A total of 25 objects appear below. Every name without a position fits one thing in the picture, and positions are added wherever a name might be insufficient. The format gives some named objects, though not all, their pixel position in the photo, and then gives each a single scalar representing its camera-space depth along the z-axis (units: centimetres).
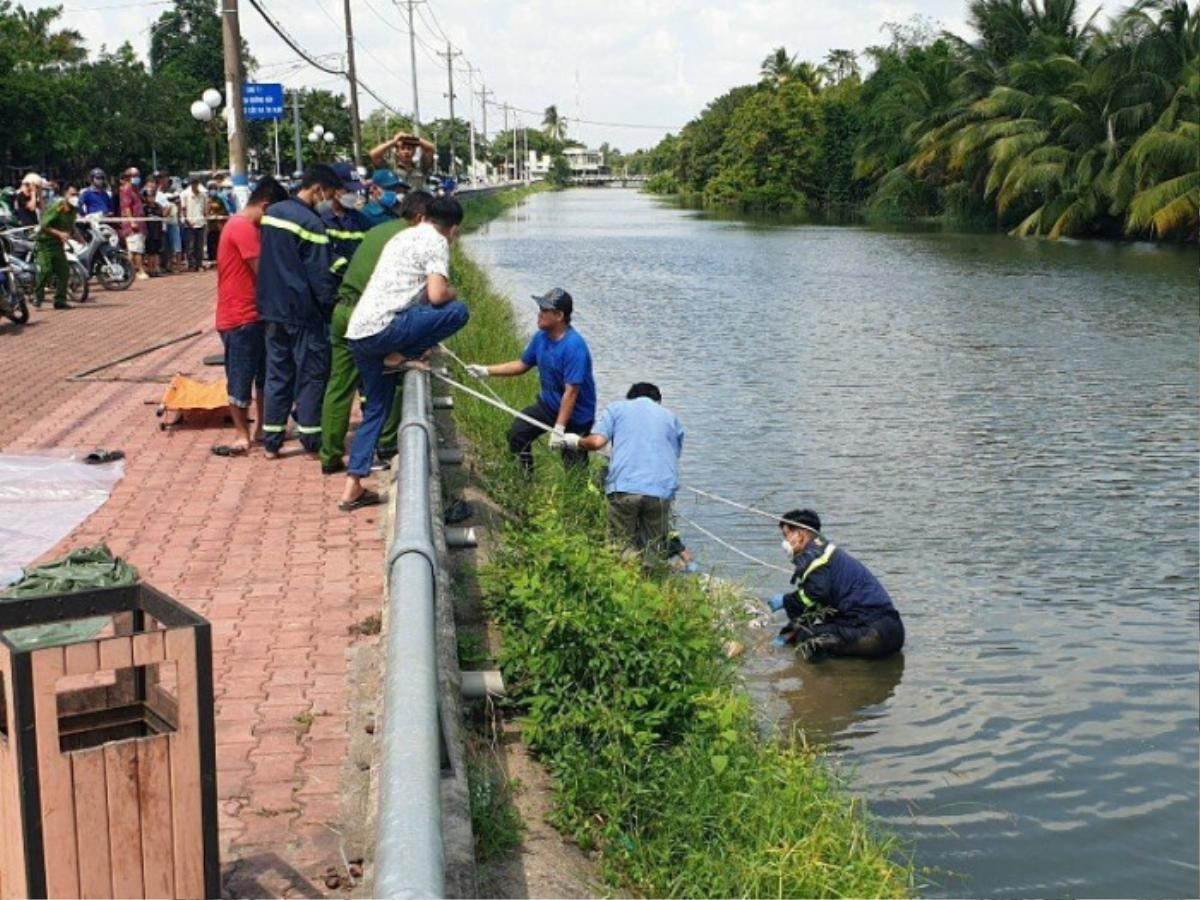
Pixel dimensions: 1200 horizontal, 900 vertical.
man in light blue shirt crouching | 884
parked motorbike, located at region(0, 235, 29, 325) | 1686
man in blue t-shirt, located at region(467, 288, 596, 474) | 941
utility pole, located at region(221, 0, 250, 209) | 1764
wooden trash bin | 325
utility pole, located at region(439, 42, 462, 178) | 9189
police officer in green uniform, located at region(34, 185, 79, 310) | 1828
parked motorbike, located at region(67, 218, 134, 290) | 2152
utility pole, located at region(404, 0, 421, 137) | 5559
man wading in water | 863
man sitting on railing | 812
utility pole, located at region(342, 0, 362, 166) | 4028
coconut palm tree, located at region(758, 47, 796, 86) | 9606
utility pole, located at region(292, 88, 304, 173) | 4217
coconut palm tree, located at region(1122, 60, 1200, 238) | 4172
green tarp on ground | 355
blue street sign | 2472
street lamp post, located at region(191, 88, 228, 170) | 2567
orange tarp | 1076
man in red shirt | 959
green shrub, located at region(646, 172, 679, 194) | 14975
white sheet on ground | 761
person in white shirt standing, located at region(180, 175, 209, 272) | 2484
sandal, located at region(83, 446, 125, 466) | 948
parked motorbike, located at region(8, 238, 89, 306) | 1912
